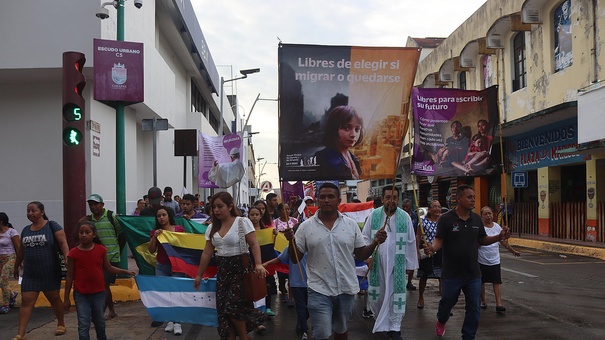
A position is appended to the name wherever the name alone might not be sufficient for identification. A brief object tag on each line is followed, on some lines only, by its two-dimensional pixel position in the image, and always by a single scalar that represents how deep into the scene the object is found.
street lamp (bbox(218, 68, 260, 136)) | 31.77
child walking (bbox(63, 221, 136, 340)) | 6.28
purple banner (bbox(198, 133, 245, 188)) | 17.47
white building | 13.49
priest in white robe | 6.87
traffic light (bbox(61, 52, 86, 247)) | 9.41
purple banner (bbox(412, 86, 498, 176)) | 8.48
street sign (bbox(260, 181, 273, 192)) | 29.92
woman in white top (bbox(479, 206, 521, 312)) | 8.77
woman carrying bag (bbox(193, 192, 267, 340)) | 6.02
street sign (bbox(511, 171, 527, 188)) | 21.47
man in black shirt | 6.38
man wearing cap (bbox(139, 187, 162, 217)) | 9.46
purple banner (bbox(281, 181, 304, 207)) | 22.95
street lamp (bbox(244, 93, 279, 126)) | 37.78
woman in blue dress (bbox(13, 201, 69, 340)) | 7.00
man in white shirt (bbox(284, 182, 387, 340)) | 5.10
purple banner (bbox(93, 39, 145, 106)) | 10.24
